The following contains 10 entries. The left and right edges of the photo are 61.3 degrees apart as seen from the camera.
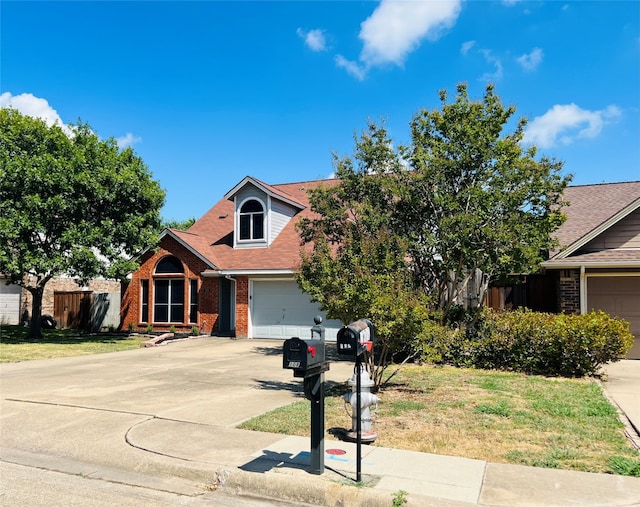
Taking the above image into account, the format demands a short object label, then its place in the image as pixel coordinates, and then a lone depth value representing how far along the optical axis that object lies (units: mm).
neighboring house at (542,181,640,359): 14367
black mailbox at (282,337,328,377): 5316
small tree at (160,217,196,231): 55719
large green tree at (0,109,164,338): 17953
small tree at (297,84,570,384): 11820
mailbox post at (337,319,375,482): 5566
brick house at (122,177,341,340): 20375
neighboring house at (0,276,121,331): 25438
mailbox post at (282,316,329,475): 5336
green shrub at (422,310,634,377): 11383
